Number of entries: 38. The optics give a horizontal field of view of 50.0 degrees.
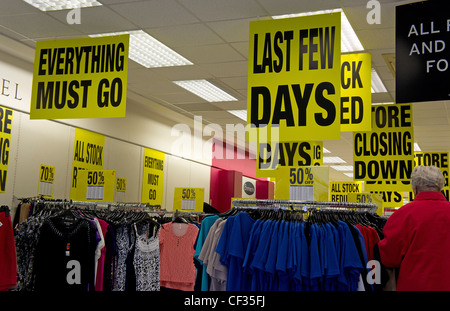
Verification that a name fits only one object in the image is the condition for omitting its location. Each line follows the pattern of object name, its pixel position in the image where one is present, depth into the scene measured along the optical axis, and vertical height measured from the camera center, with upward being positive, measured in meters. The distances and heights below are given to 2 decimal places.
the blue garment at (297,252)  2.97 -0.22
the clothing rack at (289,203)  3.48 +0.10
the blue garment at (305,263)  2.97 -0.28
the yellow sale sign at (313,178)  4.90 +0.40
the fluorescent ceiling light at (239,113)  10.53 +2.25
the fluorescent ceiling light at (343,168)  17.52 +1.89
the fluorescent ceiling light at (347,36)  5.61 +2.31
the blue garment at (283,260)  2.97 -0.27
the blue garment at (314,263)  2.94 -0.28
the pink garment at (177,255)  5.17 -0.45
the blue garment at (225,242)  3.17 -0.18
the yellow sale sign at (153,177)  10.35 +0.77
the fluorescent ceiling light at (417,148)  13.15 +2.05
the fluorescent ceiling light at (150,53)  6.52 +2.33
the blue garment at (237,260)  3.12 -0.29
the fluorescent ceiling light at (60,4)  5.47 +2.34
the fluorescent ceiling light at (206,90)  8.57 +2.29
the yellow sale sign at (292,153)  7.05 +0.95
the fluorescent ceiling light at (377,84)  7.64 +2.25
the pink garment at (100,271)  4.33 -0.54
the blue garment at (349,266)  2.96 -0.29
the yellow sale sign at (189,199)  9.95 +0.30
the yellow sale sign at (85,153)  8.27 +1.01
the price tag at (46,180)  7.46 +0.44
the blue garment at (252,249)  3.07 -0.22
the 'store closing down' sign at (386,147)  7.28 +1.12
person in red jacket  2.99 -0.13
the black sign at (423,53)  3.64 +1.30
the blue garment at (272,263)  2.99 -0.29
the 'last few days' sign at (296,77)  4.00 +1.19
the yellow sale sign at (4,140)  6.76 +0.95
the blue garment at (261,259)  3.03 -0.27
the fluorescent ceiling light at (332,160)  15.77 +1.94
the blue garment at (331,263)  2.93 -0.27
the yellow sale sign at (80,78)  4.96 +1.37
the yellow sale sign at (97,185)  6.87 +0.39
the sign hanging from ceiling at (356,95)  5.53 +1.42
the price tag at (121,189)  9.15 +0.42
